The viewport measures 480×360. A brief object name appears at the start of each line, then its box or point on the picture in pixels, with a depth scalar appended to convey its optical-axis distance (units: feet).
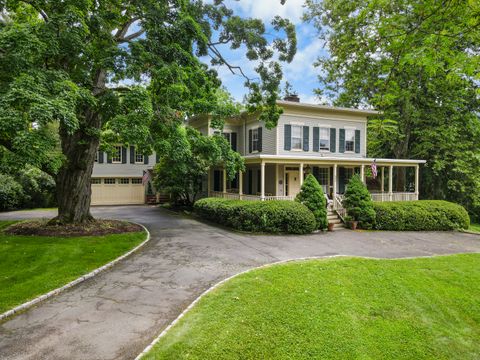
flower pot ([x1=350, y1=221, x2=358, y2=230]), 51.70
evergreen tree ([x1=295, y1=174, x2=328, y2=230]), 47.91
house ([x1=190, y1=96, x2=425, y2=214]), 61.05
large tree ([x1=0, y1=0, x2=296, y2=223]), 27.05
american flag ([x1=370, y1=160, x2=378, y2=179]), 56.70
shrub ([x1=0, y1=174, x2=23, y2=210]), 67.67
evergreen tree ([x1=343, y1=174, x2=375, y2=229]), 51.90
